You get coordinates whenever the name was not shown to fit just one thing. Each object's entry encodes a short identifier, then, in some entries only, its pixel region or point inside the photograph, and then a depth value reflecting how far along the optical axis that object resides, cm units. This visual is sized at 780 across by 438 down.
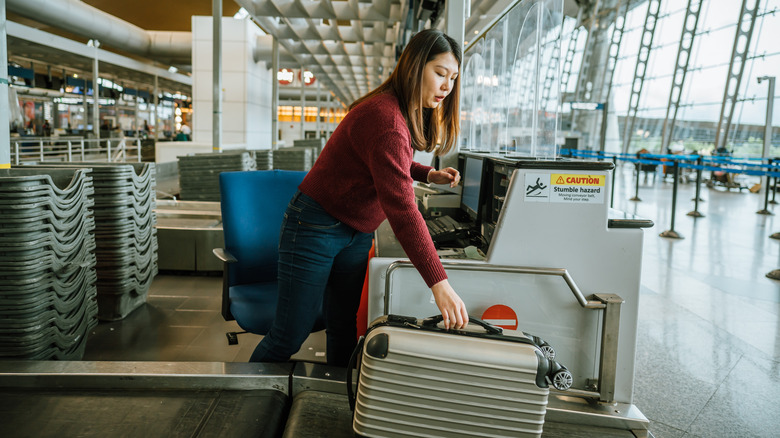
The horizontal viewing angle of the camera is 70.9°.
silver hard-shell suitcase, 139
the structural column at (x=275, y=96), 1209
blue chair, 244
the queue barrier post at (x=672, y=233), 707
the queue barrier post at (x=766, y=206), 939
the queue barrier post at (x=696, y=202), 885
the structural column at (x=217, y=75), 825
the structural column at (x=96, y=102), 1711
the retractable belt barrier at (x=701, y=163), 777
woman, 148
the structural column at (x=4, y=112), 323
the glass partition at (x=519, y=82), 248
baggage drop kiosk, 187
